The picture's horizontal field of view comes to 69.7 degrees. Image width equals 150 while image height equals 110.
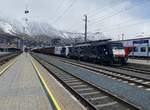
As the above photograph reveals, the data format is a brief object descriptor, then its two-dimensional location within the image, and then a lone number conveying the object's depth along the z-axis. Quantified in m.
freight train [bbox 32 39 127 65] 12.80
